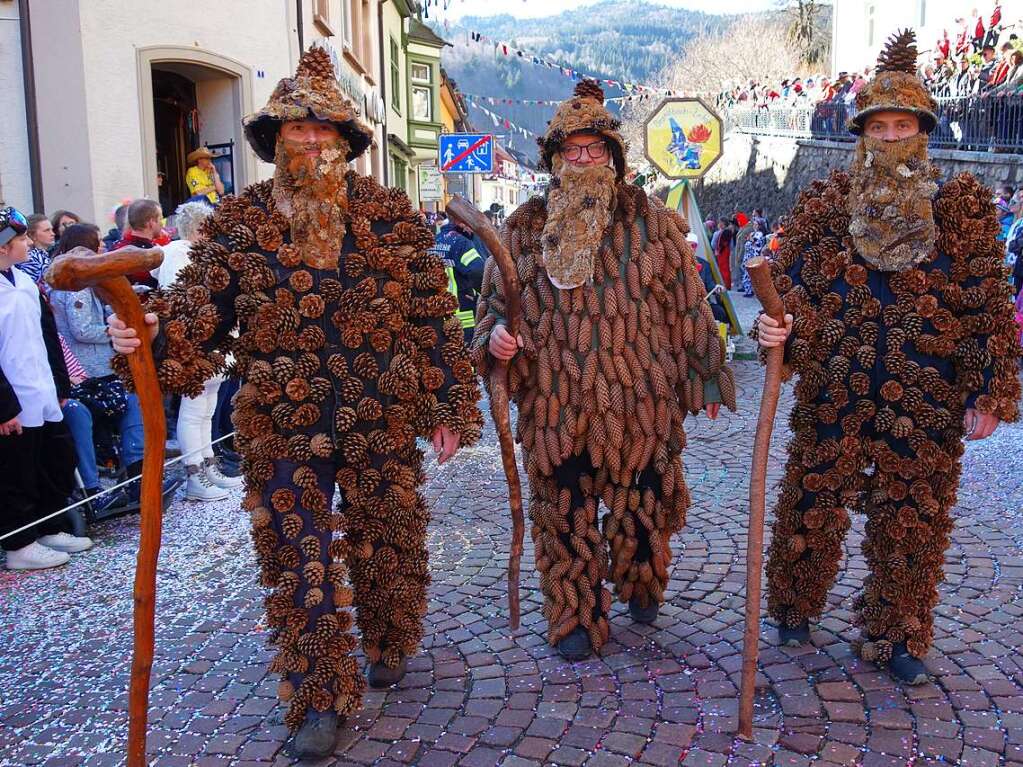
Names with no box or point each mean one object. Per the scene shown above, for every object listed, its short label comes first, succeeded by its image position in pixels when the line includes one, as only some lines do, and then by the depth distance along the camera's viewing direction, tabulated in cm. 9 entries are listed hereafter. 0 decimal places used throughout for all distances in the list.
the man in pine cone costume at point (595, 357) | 345
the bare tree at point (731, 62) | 4328
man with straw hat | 952
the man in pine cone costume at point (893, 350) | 320
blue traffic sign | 1324
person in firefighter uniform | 834
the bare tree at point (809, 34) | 4253
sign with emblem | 1073
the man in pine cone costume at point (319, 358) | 298
